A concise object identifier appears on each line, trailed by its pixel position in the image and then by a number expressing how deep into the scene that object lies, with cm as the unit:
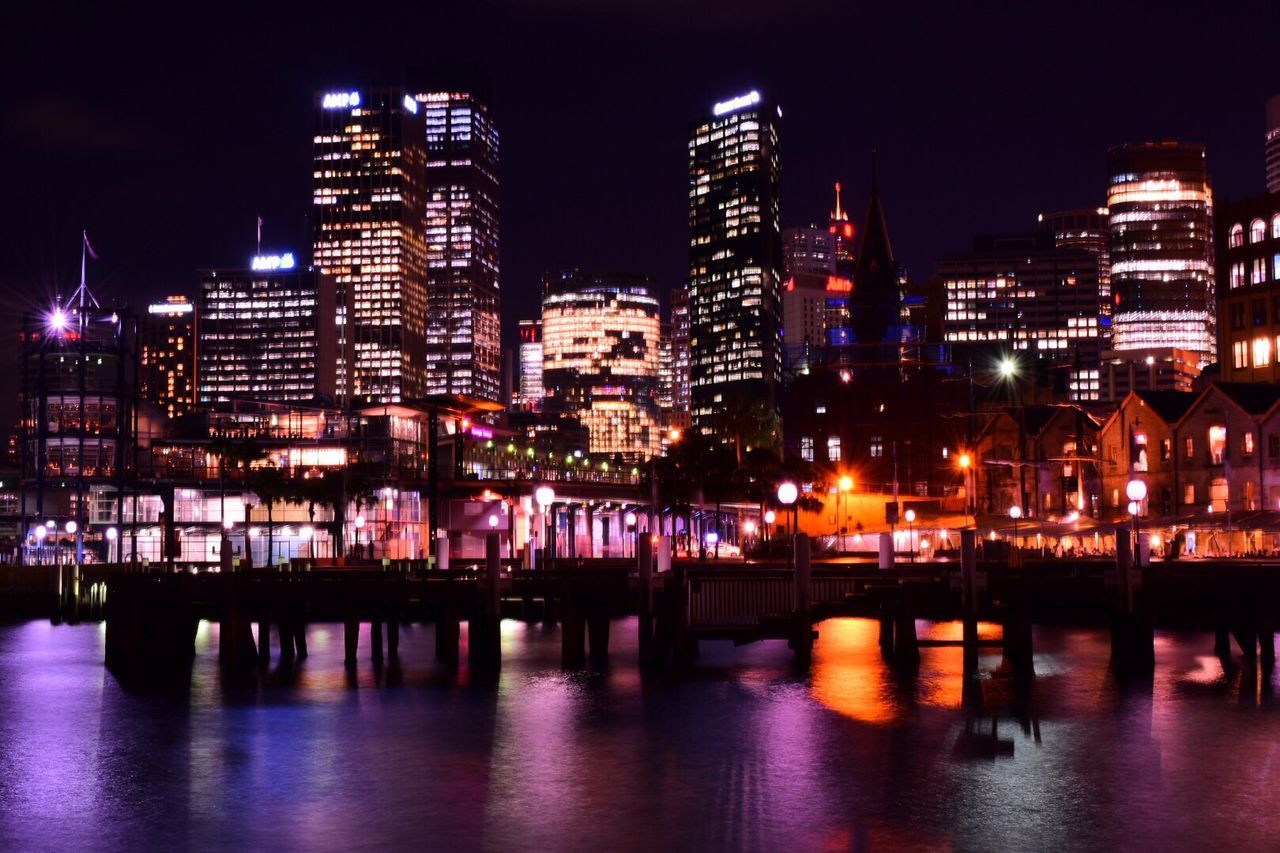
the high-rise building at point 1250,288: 13462
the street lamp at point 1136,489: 6128
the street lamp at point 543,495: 6838
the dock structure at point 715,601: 5019
